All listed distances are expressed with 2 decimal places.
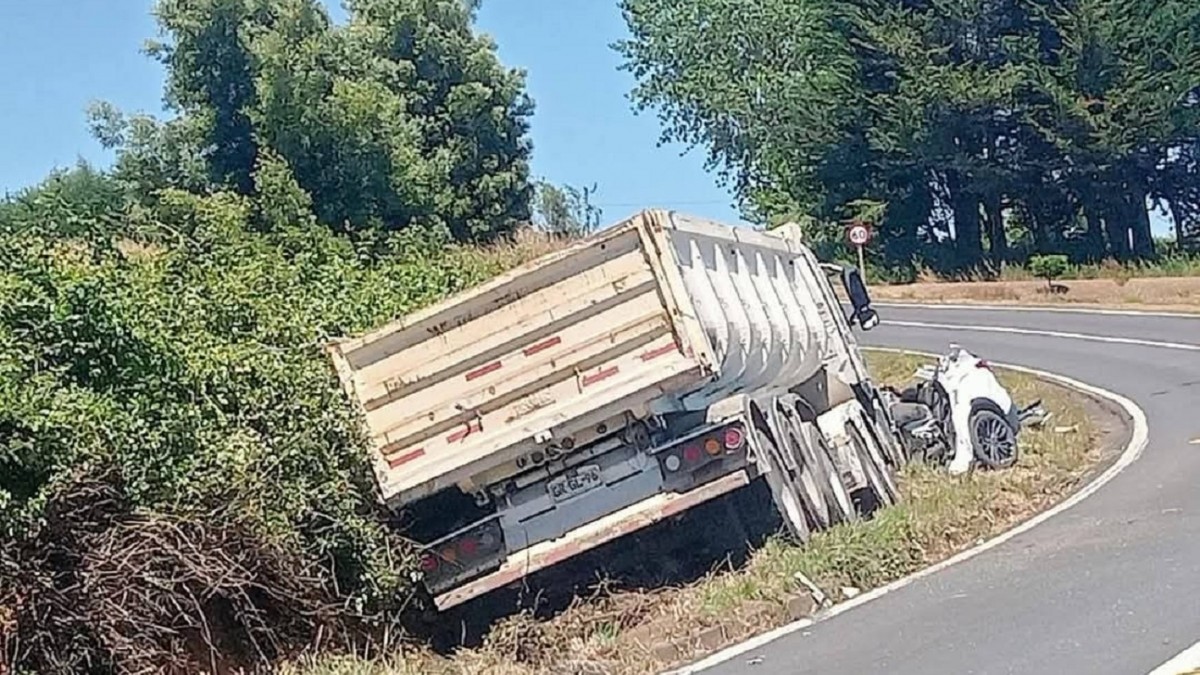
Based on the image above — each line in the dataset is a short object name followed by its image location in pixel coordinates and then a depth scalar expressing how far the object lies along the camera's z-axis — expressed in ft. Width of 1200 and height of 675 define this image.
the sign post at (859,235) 117.78
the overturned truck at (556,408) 32.04
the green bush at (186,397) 27.22
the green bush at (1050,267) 140.05
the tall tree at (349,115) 84.53
